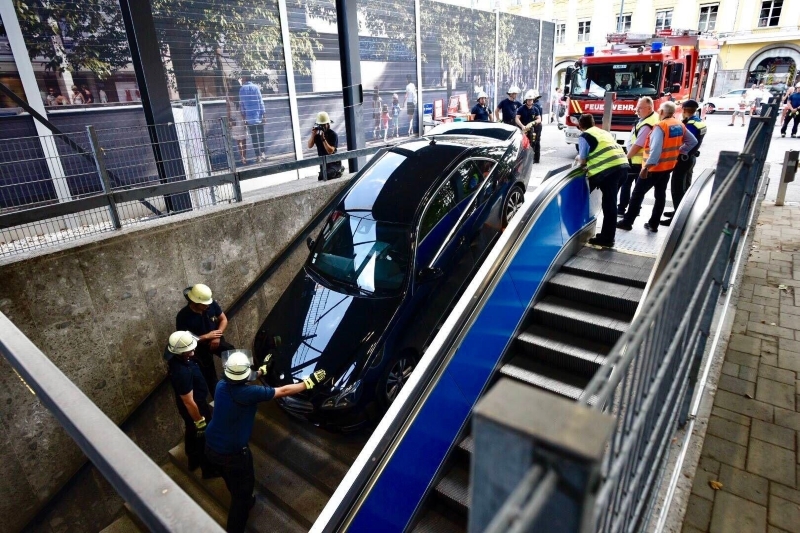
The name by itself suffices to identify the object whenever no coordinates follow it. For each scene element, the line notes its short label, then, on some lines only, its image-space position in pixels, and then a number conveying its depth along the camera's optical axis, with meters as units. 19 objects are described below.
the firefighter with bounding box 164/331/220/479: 4.45
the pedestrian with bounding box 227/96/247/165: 8.62
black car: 4.49
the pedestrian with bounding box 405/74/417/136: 13.61
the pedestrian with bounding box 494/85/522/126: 10.41
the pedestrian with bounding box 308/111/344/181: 7.98
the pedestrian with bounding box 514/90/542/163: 10.45
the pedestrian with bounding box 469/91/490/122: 10.50
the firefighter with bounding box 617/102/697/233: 5.60
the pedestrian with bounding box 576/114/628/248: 5.16
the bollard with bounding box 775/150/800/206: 7.93
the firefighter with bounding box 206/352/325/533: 3.95
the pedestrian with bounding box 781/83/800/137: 14.91
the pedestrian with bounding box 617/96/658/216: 6.00
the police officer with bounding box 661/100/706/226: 6.14
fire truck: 11.88
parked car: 25.08
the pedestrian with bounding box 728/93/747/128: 20.14
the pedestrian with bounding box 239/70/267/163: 8.91
